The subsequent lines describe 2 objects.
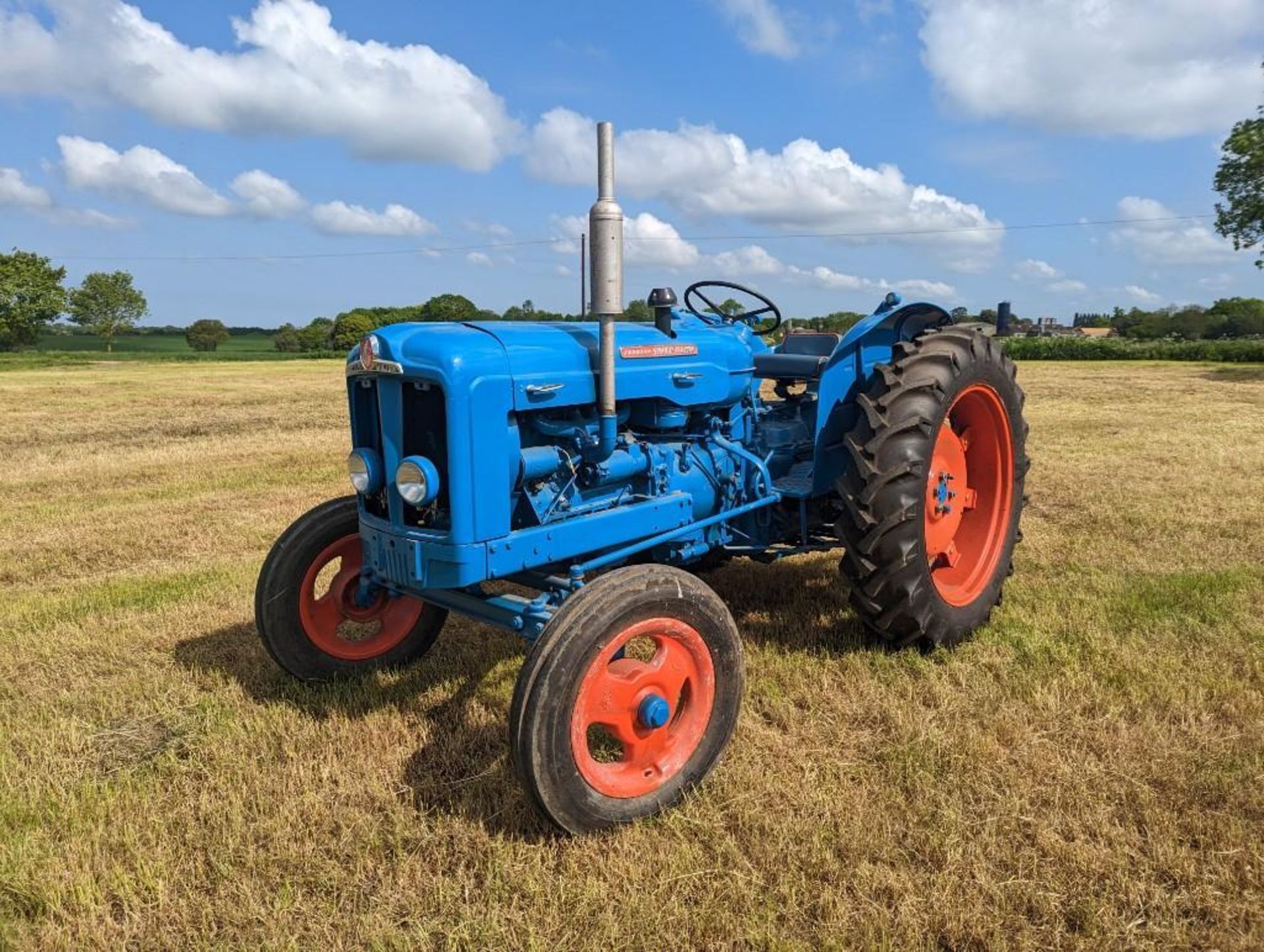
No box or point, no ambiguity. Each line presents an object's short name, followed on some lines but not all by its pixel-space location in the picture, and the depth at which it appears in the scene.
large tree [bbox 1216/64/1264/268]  22.12
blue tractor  2.68
